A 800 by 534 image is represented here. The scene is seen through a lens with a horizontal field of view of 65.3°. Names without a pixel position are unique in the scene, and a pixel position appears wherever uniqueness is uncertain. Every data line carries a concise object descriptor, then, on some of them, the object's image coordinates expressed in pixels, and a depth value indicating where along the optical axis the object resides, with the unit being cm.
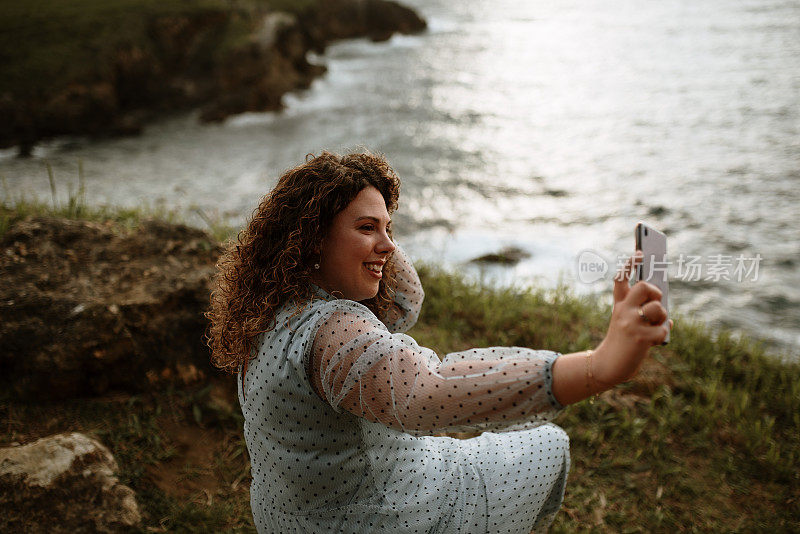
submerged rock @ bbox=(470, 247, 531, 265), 618
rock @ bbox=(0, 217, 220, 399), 291
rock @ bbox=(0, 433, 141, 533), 232
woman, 139
